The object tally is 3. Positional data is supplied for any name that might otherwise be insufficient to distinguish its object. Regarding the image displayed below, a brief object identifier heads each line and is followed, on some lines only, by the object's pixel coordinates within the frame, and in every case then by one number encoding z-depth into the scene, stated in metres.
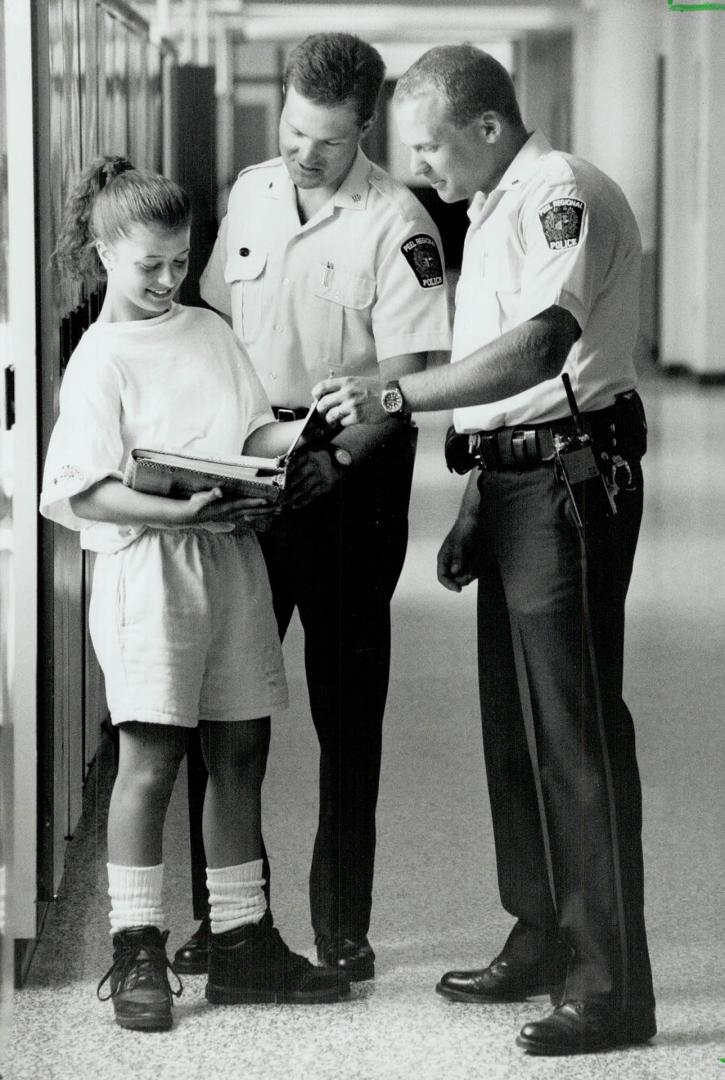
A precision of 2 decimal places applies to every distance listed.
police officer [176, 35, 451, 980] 4.77
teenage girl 4.69
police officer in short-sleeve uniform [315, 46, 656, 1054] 4.55
